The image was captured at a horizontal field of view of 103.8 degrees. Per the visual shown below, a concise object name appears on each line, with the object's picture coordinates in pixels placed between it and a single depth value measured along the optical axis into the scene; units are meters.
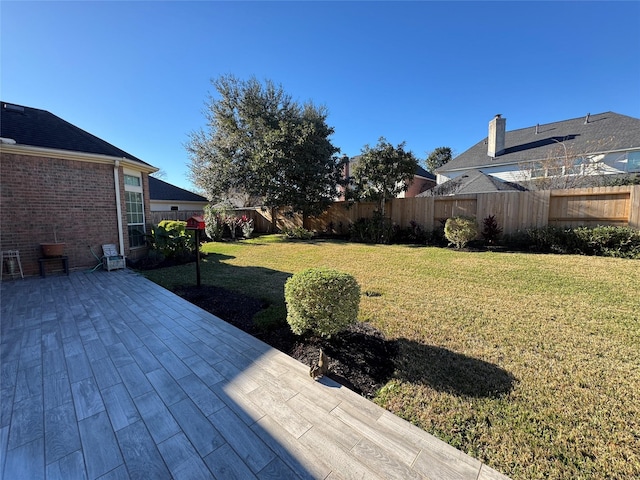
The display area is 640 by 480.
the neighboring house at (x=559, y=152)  13.73
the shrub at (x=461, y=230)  8.06
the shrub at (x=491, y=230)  8.40
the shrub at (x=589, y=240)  6.37
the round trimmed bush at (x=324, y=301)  2.62
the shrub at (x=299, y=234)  12.88
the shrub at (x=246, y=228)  14.08
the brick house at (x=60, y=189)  5.72
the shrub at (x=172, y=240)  7.79
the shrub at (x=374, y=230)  10.52
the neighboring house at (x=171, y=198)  19.14
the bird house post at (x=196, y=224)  4.98
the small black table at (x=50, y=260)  5.92
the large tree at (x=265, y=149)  12.43
